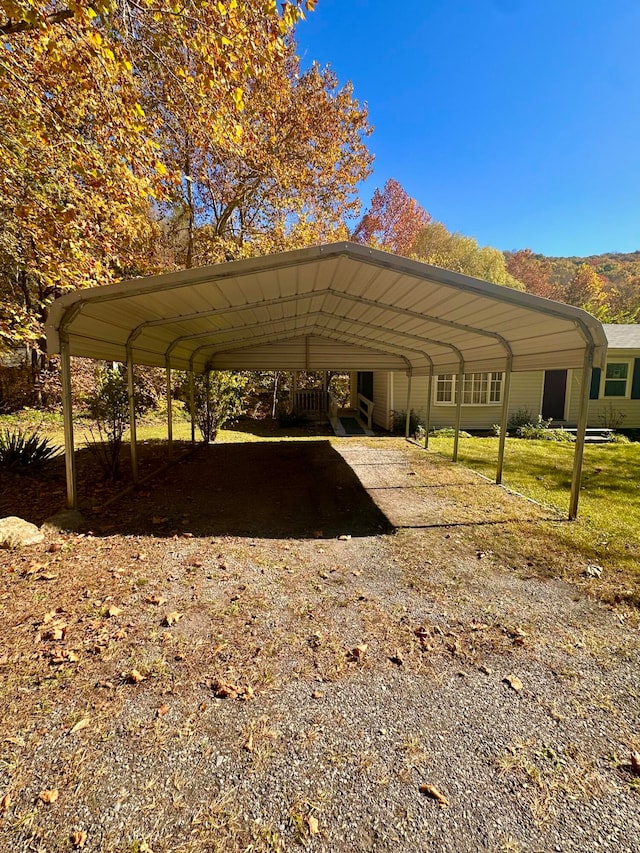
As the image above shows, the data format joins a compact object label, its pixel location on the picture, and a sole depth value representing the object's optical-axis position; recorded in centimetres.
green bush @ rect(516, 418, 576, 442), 1190
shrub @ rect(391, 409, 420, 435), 1334
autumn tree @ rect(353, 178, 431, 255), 2588
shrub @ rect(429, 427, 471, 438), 1257
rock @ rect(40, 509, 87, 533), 421
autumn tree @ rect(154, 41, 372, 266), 1130
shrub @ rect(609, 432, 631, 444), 1142
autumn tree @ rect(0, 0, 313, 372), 490
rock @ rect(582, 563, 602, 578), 354
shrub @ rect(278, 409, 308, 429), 1551
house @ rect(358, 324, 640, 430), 1335
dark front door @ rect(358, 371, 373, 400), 1747
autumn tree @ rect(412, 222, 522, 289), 2572
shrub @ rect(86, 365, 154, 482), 646
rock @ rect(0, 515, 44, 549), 376
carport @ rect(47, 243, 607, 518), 400
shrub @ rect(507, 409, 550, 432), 1325
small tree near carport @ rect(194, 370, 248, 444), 1101
